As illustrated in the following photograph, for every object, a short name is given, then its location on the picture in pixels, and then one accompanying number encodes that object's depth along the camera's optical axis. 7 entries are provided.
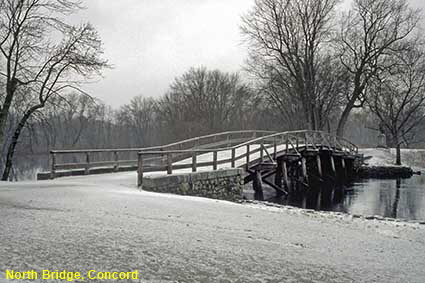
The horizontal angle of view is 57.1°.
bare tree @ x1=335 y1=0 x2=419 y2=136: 33.44
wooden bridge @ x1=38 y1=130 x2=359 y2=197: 13.28
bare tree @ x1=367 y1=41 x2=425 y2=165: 34.00
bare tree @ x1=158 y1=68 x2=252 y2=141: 47.42
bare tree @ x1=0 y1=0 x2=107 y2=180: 17.23
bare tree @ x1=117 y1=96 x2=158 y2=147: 67.06
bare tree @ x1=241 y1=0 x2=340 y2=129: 33.44
